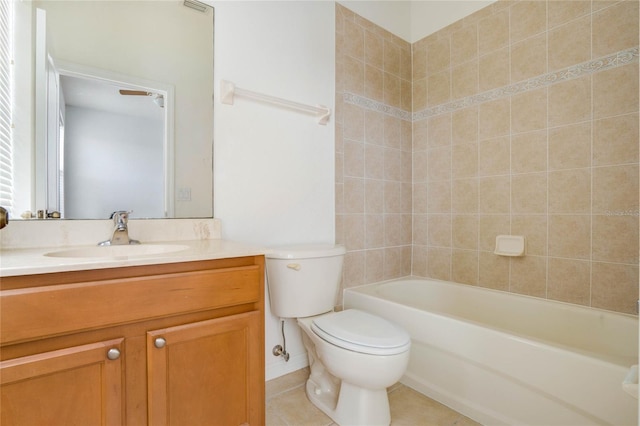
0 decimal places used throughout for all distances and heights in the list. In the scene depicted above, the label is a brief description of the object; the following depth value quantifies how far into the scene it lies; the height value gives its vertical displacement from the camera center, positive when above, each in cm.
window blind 114 +37
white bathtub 112 -63
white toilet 127 -53
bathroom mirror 122 +45
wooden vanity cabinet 75 -37
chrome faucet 126 -7
